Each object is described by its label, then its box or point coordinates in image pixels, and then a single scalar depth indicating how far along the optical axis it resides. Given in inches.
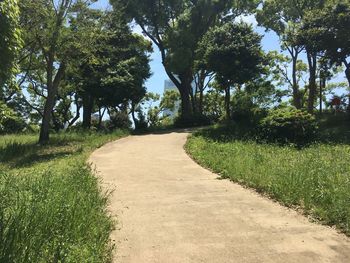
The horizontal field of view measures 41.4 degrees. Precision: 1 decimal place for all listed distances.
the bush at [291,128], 695.1
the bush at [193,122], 1190.9
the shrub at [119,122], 1232.7
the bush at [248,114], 917.1
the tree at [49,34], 772.0
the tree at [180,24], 1181.4
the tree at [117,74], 1147.3
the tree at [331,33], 844.0
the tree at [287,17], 1187.3
